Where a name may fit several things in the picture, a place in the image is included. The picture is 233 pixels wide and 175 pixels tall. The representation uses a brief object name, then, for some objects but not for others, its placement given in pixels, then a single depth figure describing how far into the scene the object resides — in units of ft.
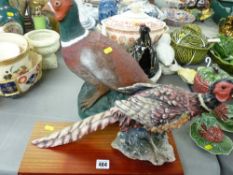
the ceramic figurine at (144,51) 2.37
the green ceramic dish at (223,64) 2.91
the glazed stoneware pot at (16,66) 2.12
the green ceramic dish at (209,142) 1.95
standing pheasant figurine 1.72
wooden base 1.73
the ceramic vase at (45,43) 2.52
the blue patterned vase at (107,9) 3.29
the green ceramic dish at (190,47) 2.87
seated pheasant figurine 1.41
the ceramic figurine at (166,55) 2.77
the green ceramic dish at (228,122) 2.14
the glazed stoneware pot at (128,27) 2.57
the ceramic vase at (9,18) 2.78
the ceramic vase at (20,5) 3.24
